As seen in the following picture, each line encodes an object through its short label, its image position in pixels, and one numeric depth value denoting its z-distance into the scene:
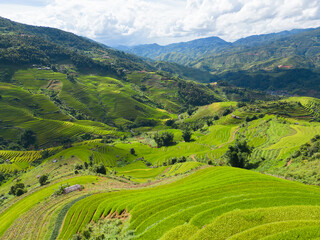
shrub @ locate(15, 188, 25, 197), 59.68
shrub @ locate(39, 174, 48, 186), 60.74
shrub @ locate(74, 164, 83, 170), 79.31
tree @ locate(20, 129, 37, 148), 169.50
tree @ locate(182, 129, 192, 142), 168.00
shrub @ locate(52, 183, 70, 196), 46.74
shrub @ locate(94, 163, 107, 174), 71.64
